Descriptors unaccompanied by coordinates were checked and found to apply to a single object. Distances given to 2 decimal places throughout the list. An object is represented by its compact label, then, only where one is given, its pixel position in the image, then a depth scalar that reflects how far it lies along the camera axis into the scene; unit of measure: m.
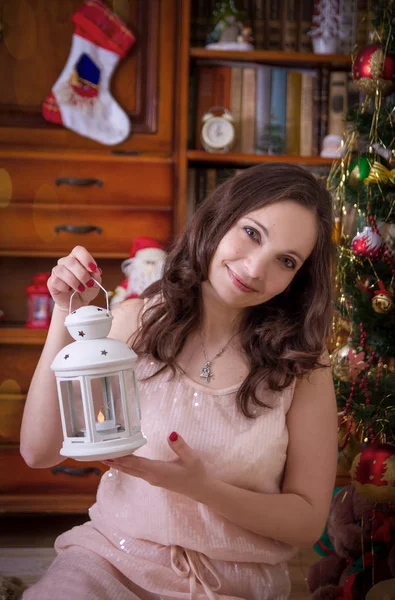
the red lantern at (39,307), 2.64
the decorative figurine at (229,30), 2.65
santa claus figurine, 2.50
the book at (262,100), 2.74
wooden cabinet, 2.60
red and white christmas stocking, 2.60
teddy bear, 1.87
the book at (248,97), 2.73
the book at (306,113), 2.76
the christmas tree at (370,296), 1.75
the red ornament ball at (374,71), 1.85
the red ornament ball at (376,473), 1.69
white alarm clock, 2.67
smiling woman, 1.10
